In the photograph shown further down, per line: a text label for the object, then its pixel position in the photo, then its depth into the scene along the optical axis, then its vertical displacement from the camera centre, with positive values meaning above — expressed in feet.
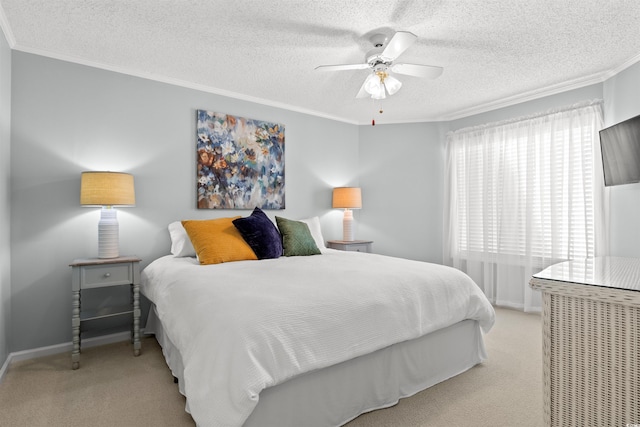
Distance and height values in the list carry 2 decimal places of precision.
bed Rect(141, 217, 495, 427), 4.71 -2.00
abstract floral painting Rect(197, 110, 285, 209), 11.79 +2.03
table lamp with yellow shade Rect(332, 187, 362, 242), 14.64 +0.65
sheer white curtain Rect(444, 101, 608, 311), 11.35 +0.71
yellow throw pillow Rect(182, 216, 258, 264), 9.09 -0.70
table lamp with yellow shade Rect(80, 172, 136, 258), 8.70 +0.51
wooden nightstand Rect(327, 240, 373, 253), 14.15 -1.22
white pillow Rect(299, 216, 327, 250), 12.55 -0.50
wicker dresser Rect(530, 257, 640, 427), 4.12 -1.72
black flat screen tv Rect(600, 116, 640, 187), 8.46 +1.76
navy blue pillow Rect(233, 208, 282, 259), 9.86 -0.58
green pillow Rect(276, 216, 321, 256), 10.62 -0.72
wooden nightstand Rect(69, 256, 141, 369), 8.25 -1.68
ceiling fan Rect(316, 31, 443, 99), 8.29 +3.76
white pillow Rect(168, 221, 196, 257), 10.14 -0.77
